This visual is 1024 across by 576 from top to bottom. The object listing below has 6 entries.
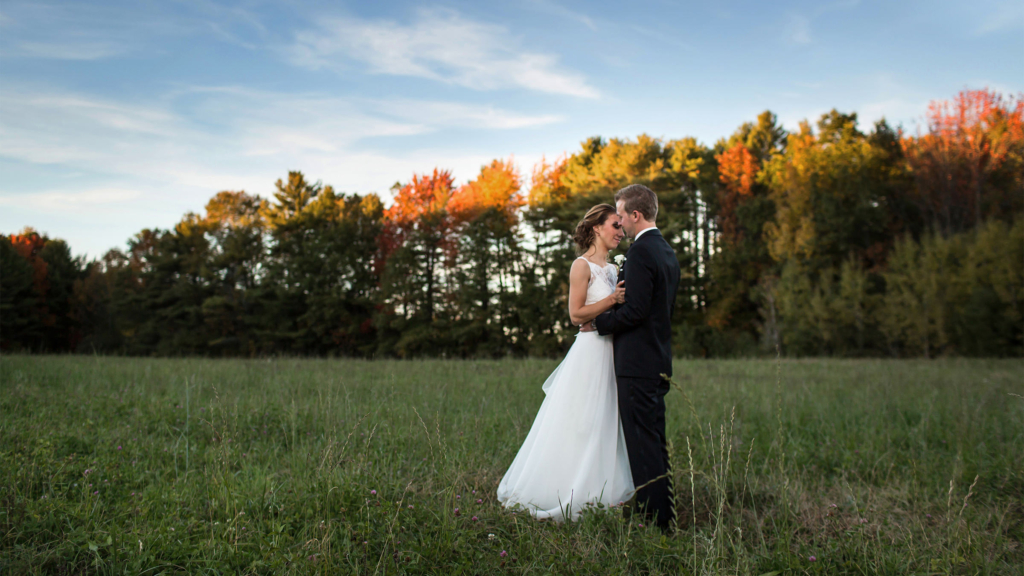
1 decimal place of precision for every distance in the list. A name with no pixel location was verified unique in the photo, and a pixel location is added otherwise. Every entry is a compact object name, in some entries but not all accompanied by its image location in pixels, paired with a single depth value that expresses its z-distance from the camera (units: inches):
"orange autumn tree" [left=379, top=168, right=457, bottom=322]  1170.0
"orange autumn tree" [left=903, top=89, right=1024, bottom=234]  1125.1
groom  147.2
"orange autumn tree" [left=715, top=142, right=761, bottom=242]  1339.8
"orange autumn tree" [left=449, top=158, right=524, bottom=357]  1129.4
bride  152.1
